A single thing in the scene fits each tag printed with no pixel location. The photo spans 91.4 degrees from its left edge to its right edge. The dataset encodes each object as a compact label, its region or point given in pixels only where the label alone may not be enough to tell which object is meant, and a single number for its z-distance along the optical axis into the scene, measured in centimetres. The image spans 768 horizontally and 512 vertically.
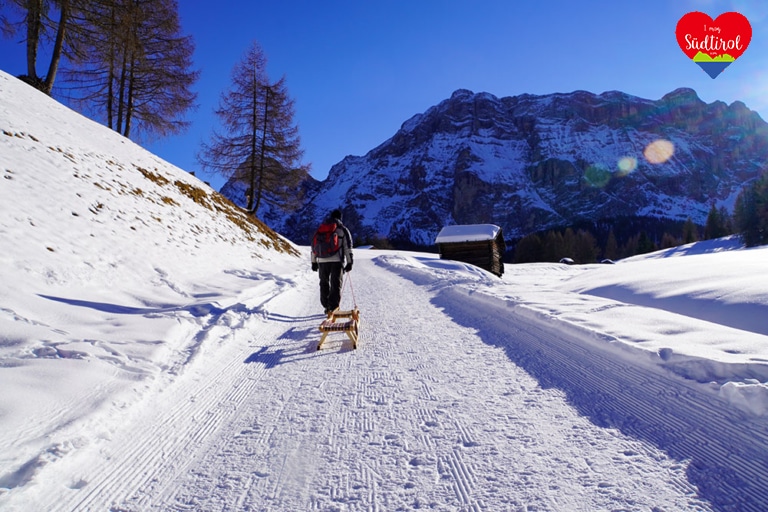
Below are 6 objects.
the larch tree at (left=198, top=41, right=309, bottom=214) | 2100
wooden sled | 486
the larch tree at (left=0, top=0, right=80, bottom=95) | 1253
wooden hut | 2570
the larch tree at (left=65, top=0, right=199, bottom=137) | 1394
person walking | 607
